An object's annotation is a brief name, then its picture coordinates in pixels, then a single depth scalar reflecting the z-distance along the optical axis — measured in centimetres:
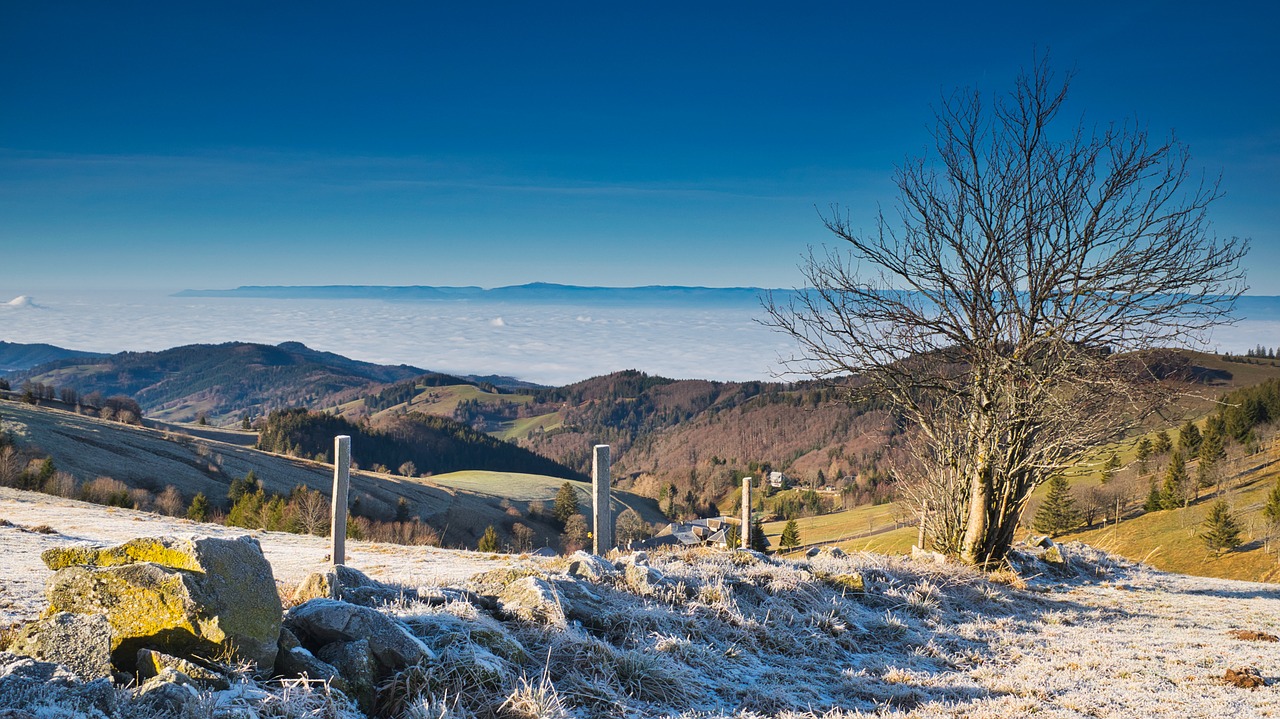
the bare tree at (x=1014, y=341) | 1184
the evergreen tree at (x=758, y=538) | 3371
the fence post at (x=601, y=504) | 1088
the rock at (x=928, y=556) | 1311
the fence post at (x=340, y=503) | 1052
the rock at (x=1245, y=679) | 704
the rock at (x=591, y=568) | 819
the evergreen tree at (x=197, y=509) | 3553
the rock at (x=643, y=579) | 792
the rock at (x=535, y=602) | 648
